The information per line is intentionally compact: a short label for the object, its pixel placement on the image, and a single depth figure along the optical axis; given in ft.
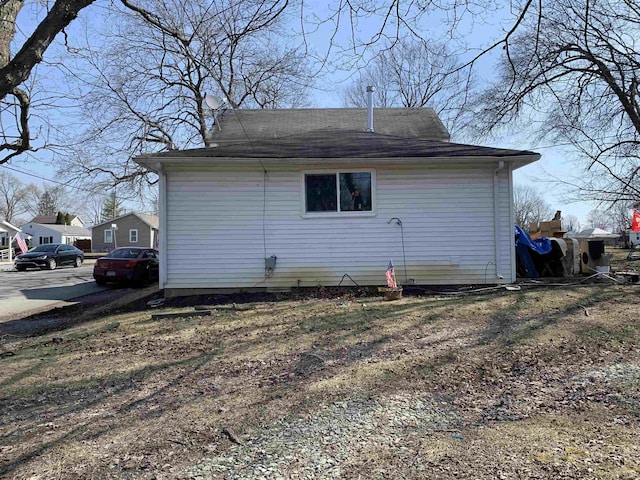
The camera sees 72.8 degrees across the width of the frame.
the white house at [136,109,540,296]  30.32
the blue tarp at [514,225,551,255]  36.27
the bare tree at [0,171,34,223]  244.83
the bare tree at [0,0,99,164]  17.71
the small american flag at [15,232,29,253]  93.50
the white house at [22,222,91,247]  190.08
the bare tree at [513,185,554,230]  199.55
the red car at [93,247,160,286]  48.47
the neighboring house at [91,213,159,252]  168.14
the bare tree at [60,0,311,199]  64.39
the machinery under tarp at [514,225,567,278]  36.24
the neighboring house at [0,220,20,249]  134.27
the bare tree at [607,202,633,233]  64.79
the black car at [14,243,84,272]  83.76
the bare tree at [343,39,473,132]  94.55
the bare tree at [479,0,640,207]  52.06
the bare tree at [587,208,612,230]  294.31
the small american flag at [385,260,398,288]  27.07
